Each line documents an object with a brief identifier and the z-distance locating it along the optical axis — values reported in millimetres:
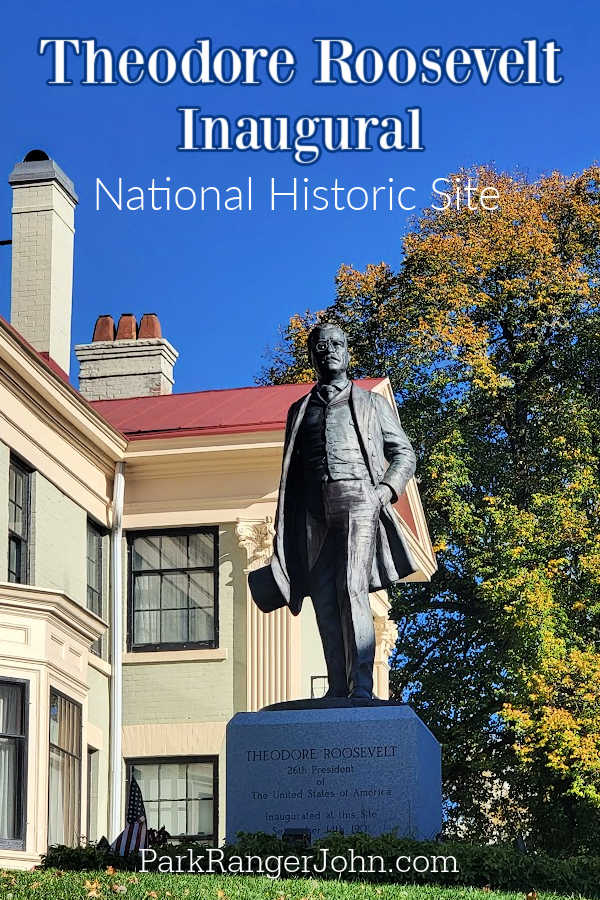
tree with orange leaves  30406
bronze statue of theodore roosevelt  13102
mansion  24094
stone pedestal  12383
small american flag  13422
